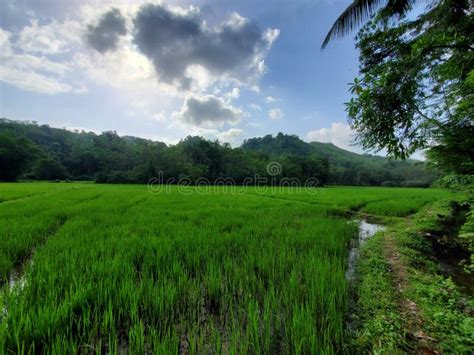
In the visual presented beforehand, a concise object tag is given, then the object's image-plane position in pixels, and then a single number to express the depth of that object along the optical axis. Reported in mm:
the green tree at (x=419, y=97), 3629
